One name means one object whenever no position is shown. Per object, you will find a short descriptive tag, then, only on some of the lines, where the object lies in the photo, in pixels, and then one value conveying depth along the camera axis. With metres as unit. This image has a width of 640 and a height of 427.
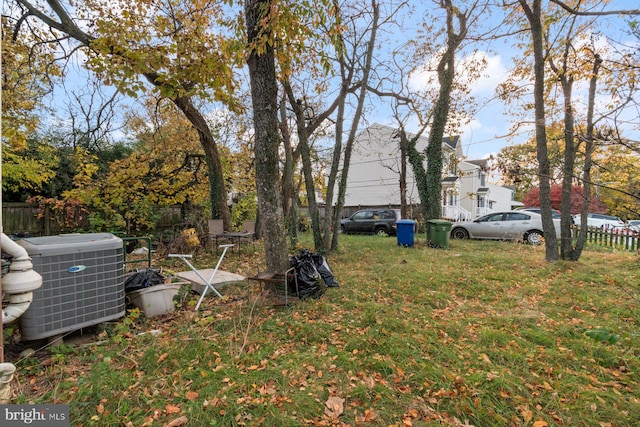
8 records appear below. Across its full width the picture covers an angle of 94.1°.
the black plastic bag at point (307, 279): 4.14
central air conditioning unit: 2.68
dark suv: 13.45
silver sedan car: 10.25
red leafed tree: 17.92
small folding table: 3.84
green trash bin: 8.98
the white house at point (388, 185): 21.44
